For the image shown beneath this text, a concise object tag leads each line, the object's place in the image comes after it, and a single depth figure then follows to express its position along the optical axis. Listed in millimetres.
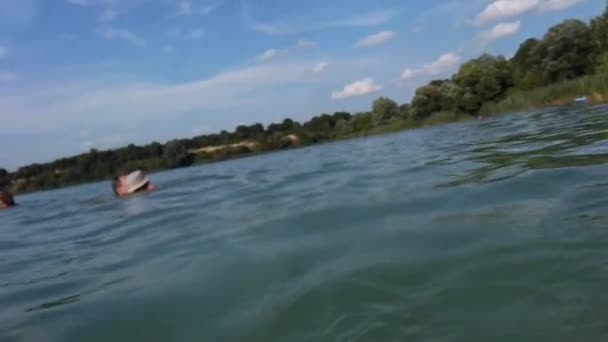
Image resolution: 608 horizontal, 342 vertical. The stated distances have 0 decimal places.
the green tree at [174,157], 91369
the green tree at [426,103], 74438
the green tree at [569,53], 59938
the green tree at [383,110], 88131
